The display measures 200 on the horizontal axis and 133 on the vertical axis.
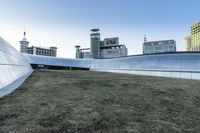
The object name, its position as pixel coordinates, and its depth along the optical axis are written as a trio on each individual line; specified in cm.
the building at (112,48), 11537
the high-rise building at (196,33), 11607
